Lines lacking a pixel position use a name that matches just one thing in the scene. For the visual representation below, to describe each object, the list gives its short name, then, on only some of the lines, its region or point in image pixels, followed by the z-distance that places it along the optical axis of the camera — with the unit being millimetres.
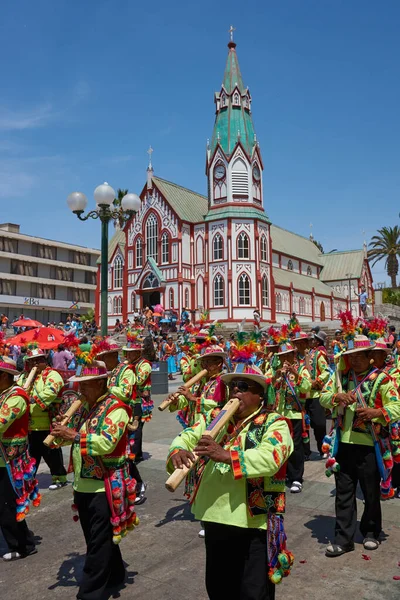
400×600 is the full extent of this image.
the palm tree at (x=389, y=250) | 64188
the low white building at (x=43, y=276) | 59531
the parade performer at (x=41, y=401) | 7047
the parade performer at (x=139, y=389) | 7812
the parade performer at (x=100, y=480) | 4047
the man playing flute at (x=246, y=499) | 3031
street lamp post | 12156
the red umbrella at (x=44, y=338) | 9398
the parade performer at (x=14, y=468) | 5031
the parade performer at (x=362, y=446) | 5035
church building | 39656
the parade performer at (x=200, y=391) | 5863
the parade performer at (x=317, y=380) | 8414
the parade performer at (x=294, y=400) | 7207
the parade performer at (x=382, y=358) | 5219
